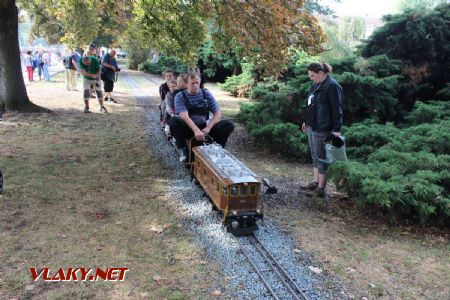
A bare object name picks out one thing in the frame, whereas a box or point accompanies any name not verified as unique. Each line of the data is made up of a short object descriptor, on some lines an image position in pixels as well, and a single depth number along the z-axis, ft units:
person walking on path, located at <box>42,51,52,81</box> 81.49
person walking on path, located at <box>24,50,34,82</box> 80.12
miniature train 17.84
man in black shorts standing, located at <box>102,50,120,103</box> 51.75
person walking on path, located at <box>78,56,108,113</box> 44.24
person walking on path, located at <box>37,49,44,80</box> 82.99
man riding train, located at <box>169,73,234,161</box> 24.31
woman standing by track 20.95
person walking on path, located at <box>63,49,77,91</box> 64.64
